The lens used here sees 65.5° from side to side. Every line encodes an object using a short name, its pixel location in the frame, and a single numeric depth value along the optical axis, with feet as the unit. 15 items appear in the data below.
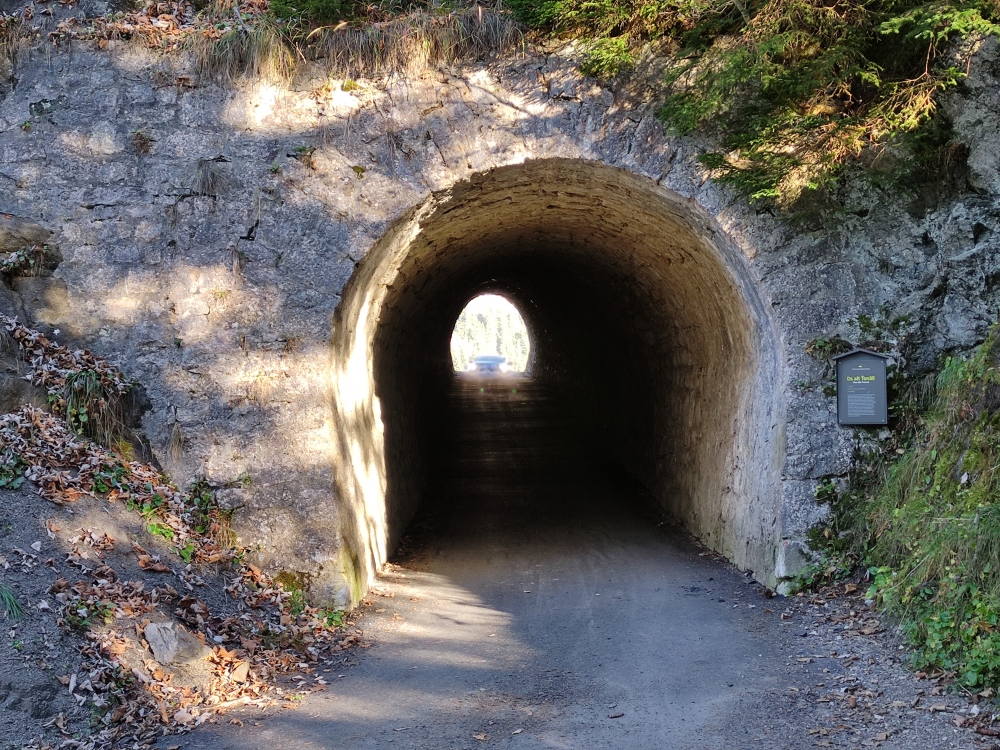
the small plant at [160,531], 19.54
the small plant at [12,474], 18.11
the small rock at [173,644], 16.02
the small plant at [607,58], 22.47
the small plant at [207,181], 22.71
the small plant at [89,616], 15.33
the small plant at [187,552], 19.56
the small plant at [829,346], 22.68
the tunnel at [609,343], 23.90
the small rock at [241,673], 16.76
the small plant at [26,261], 22.39
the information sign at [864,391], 22.22
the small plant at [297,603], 20.66
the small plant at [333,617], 20.72
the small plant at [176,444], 22.06
